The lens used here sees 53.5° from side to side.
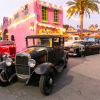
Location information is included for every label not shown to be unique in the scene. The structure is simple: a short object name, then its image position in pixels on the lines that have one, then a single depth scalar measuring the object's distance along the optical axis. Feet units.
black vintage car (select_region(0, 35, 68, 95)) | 9.78
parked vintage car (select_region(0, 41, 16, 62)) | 25.89
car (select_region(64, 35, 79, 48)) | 57.21
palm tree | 48.26
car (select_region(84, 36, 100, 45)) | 63.54
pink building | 33.78
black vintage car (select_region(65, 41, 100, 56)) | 29.17
